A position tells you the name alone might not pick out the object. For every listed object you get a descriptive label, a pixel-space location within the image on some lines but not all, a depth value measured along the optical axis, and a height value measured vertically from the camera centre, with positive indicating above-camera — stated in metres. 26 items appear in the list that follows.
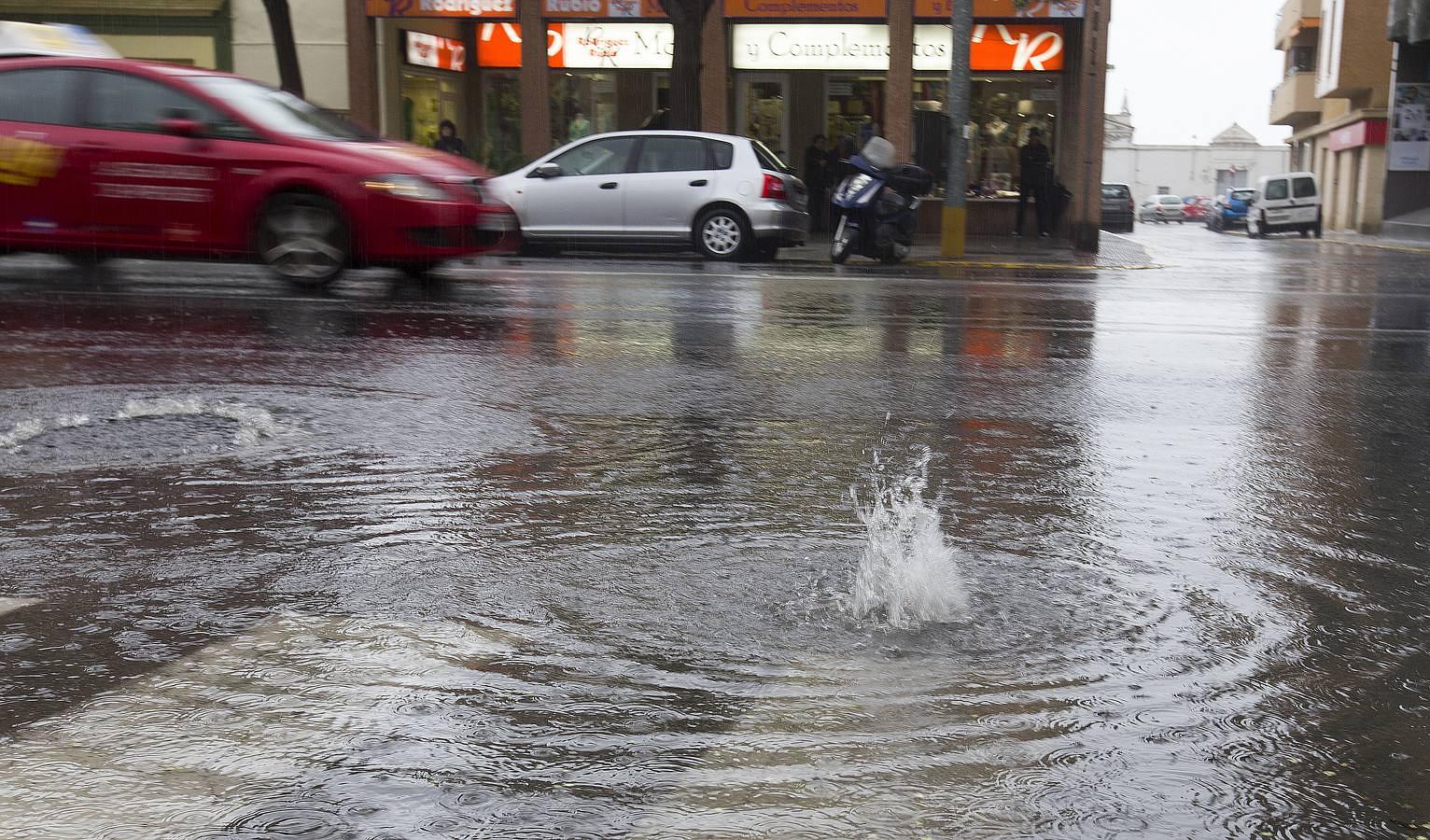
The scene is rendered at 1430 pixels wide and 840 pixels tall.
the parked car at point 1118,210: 44.34 -0.54
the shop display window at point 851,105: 25.61 +1.55
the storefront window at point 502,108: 26.94 +1.53
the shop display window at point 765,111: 25.83 +1.43
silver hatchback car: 16.41 -0.06
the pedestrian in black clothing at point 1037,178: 24.64 +0.24
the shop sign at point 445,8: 24.86 +3.13
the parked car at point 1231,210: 54.16 -0.63
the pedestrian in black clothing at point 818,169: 24.44 +0.37
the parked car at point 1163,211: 74.38 -0.94
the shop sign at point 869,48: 24.97 +2.51
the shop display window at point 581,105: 25.83 +1.53
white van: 43.28 -0.33
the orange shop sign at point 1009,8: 23.75 +3.07
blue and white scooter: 16.39 -0.16
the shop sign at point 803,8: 24.53 +3.13
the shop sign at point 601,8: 24.95 +3.14
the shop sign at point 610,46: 25.64 +2.56
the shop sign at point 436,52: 26.03 +2.49
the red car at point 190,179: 10.40 +0.05
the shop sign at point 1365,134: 47.81 +2.03
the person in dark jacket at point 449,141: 22.83 +0.75
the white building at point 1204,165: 103.69 +2.00
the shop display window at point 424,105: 26.28 +1.52
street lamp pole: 17.72 +0.74
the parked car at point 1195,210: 80.38 -0.95
